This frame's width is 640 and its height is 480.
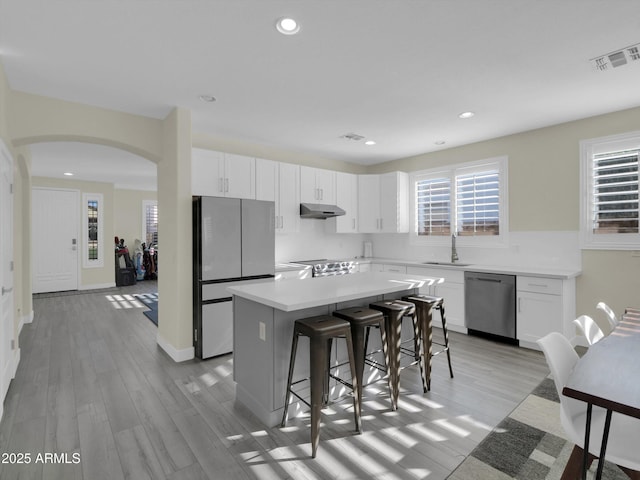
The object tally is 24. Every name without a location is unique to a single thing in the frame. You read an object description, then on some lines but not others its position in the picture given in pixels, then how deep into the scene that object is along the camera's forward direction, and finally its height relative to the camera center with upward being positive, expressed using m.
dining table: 1.24 -0.61
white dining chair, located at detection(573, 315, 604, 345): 2.11 -0.61
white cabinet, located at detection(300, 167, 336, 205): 5.10 +0.79
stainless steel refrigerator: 3.58 -0.27
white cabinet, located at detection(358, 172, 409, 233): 5.55 +0.56
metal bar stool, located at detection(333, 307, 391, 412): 2.44 -0.68
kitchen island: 2.36 -0.70
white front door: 7.30 -0.07
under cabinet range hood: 4.97 +0.38
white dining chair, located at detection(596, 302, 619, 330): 2.35 -0.57
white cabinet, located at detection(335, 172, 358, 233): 5.61 +0.60
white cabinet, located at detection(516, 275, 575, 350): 3.66 -0.83
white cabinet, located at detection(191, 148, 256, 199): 3.93 +0.76
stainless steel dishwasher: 3.98 -0.86
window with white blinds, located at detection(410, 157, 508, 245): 4.62 +0.49
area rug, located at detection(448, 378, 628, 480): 1.87 -1.34
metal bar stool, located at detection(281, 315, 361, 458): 2.09 -0.79
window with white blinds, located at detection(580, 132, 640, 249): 3.57 +0.47
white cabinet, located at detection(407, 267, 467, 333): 4.43 -0.81
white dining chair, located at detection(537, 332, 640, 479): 1.37 -0.87
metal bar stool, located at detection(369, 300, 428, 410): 2.59 -0.77
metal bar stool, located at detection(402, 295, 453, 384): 2.95 -0.63
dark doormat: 5.17 -1.30
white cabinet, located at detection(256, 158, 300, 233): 4.56 +0.65
